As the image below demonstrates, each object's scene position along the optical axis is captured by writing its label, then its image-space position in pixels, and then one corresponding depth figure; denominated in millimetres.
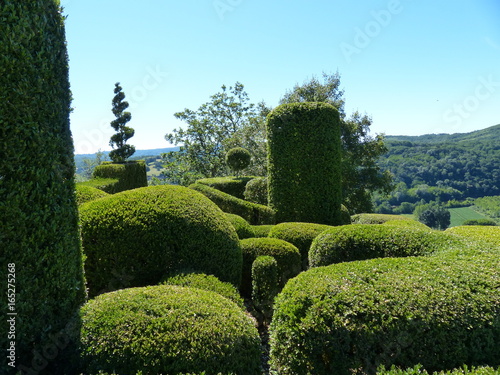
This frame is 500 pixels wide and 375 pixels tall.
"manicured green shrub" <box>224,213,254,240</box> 7543
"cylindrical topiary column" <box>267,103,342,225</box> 9992
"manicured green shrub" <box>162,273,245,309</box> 4262
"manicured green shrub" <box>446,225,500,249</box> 5566
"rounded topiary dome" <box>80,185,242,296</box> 4668
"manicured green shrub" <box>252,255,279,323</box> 5199
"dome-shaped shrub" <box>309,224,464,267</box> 5188
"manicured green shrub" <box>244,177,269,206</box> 13359
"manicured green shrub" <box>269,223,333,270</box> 7281
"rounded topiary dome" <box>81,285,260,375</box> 2836
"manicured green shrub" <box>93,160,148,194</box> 16453
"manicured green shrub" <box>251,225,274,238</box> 8148
